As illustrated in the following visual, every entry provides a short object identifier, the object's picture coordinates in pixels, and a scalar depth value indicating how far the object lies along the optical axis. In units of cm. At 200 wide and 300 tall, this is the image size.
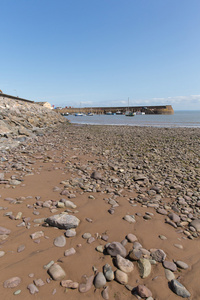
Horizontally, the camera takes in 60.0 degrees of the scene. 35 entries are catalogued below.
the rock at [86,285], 227
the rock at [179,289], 229
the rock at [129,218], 387
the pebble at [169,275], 253
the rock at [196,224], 371
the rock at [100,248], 299
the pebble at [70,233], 329
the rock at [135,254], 280
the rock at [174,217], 395
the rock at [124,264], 261
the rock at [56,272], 240
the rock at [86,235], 329
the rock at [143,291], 224
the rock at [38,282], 229
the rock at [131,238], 324
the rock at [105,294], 221
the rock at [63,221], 347
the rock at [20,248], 288
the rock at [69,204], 430
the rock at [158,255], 285
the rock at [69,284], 230
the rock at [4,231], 323
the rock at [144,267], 254
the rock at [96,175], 617
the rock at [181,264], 274
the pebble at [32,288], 217
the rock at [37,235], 318
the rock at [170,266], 269
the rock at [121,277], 242
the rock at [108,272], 245
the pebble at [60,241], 305
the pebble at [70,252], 286
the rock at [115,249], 288
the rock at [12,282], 225
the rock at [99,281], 234
